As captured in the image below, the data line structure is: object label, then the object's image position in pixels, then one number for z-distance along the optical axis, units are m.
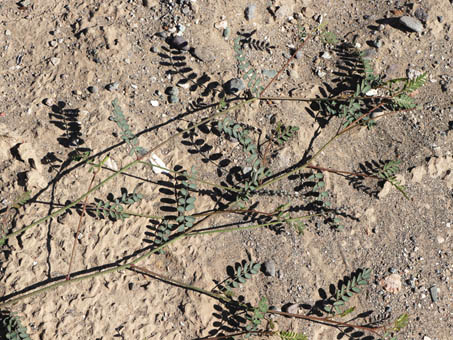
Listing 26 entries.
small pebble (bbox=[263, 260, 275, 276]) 2.79
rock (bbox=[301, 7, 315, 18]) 3.13
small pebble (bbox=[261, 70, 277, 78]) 3.01
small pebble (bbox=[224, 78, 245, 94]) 2.94
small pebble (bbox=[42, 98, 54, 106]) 2.85
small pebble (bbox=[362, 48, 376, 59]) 3.10
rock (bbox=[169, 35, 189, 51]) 2.97
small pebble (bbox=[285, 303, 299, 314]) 2.76
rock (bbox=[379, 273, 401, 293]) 2.83
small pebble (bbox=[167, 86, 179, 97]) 2.93
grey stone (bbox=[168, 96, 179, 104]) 2.92
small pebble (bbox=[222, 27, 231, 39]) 3.02
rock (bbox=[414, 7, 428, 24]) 3.14
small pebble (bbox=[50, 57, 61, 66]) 2.92
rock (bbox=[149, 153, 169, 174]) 2.84
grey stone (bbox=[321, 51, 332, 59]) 3.08
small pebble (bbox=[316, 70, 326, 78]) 3.05
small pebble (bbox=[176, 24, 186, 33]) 3.01
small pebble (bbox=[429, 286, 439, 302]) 2.82
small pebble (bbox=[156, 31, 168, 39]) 3.00
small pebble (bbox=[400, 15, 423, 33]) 3.11
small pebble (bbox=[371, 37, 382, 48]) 3.10
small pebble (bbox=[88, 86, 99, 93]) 2.89
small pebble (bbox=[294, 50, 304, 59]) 3.07
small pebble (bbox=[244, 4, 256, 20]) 3.06
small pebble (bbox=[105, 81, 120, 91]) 2.90
